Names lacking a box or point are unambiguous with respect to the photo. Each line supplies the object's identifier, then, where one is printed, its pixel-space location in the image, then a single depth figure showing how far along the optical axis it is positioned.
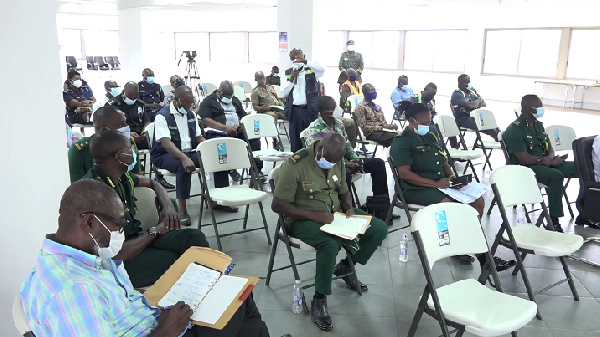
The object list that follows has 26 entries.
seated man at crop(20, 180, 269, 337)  1.40
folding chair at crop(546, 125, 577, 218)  5.46
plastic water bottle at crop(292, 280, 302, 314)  2.95
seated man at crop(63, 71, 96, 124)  6.91
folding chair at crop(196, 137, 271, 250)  3.68
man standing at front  6.04
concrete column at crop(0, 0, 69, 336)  2.08
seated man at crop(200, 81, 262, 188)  5.60
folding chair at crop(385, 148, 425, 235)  3.70
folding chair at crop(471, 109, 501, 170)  5.88
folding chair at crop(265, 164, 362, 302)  2.94
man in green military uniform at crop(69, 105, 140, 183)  3.06
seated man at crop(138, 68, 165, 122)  7.59
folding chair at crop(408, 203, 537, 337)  2.08
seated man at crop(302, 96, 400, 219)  4.42
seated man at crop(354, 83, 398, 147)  6.05
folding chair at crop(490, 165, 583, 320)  2.91
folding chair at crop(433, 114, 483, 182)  5.24
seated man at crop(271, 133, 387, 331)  2.79
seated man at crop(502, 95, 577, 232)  4.28
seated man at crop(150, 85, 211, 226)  4.40
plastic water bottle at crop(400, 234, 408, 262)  3.70
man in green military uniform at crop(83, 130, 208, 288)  2.34
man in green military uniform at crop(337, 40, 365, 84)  9.81
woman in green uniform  3.65
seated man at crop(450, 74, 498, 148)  6.90
